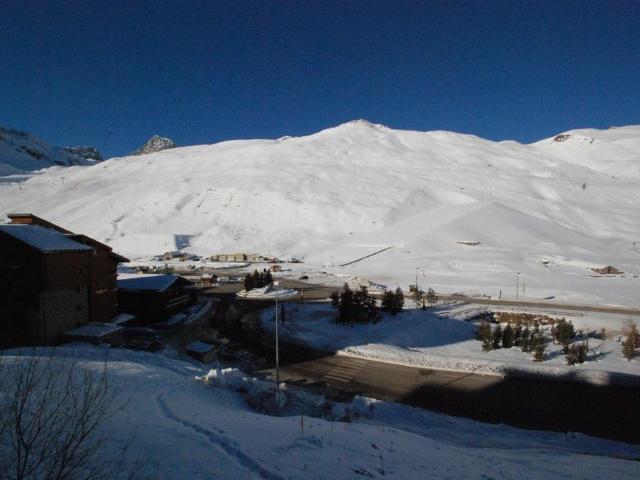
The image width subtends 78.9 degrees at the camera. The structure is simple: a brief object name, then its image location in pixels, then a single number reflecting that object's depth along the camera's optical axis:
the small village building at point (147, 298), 29.80
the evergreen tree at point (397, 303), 31.77
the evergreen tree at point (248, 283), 43.38
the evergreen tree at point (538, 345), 22.12
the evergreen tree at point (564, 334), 24.44
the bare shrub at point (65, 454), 4.59
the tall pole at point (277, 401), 14.17
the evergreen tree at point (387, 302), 31.84
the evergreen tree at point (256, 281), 43.97
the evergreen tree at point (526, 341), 23.92
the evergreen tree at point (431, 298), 37.16
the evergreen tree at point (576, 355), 21.47
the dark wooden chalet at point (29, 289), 21.16
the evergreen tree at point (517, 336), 24.98
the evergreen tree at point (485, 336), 24.33
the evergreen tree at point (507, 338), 24.79
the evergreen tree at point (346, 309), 29.70
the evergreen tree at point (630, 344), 22.22
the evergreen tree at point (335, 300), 34.06
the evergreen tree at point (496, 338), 24.66
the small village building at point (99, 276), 25.20
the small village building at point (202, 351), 21.56
